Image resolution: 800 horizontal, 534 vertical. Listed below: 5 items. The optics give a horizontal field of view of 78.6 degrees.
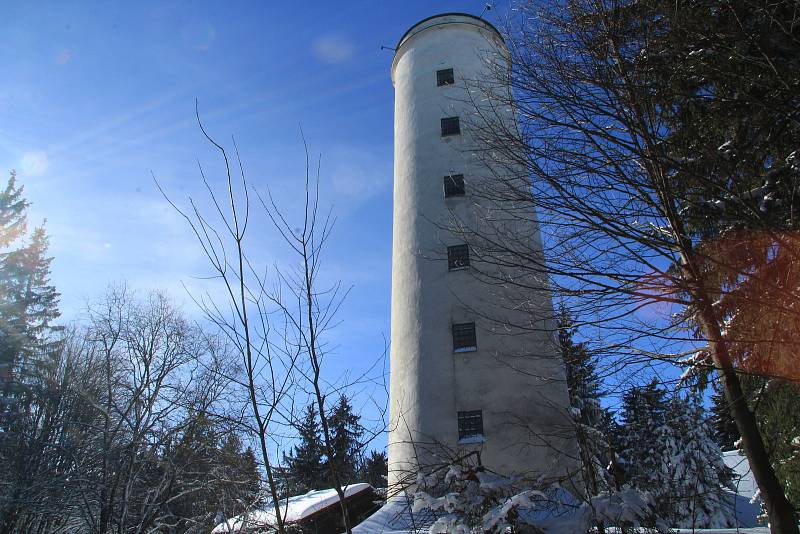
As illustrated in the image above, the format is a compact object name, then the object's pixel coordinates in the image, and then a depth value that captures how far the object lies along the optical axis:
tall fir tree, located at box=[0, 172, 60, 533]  14.61
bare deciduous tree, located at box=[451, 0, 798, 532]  4.71
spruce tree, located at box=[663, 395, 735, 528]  5.56
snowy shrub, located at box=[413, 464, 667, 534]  4.10
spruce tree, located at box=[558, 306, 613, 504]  5.05
